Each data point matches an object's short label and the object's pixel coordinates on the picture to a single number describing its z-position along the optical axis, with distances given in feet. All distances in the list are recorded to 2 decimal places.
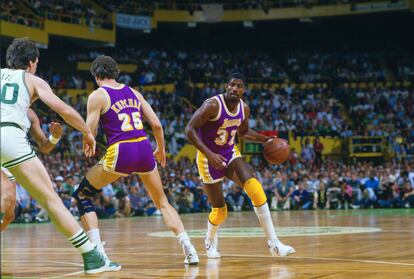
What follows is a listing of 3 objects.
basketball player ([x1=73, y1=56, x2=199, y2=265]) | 24.45
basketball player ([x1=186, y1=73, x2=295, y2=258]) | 27.30
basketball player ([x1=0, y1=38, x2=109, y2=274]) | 20.75
